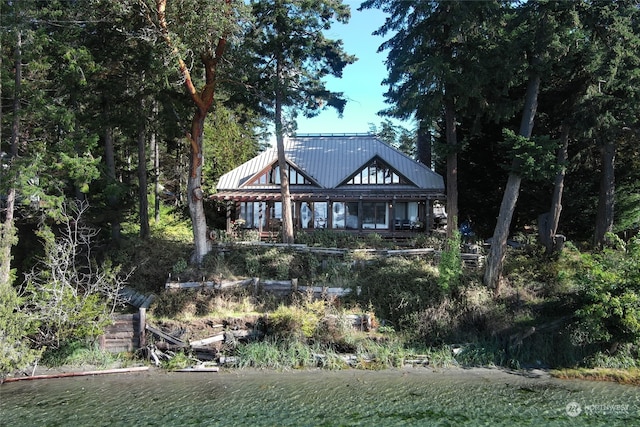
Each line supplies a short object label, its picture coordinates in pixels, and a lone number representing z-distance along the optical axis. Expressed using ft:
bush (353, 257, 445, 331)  47.29
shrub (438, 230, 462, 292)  46.47
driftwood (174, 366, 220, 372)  40.81
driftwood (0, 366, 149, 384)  38.22
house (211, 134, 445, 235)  78.28
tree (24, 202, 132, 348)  40.27
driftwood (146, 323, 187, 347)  43.55
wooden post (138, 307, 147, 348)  44.04
